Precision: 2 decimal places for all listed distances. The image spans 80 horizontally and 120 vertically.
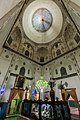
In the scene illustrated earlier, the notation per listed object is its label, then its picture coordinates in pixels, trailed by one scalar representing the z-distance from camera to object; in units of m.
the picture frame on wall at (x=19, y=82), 9.83
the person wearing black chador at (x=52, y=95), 4.01
